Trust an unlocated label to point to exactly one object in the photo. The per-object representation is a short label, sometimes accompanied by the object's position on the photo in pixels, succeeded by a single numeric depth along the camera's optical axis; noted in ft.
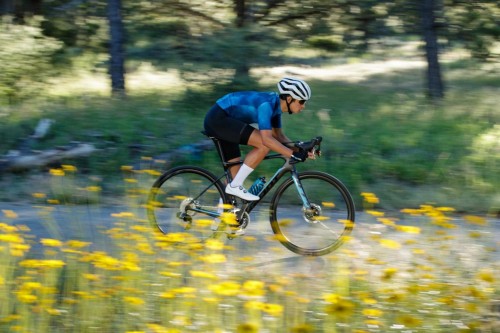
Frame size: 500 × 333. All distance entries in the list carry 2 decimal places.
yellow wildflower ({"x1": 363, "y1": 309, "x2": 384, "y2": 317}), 14.15
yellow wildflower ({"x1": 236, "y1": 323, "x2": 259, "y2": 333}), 12.31
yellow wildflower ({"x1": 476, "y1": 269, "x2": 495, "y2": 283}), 14.49
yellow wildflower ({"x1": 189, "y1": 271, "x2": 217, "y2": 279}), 14.16
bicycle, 21.97
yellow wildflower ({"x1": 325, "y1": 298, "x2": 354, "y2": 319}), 13.10
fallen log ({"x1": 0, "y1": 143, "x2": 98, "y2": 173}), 32.73
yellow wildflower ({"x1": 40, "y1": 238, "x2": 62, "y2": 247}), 15.26
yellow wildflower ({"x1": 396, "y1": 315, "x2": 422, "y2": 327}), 12.93
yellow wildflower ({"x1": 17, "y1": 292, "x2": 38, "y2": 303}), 13.93
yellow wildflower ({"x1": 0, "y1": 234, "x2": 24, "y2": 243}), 15.80
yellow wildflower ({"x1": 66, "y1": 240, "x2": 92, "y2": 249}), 16.17
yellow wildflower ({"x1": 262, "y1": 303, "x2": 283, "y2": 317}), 12.75
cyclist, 21.38
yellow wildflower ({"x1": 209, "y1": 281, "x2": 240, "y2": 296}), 13.29
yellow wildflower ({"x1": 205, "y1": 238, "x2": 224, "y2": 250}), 15.34
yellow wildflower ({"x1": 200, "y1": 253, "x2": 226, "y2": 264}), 14.60
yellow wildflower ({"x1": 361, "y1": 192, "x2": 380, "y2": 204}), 18.05
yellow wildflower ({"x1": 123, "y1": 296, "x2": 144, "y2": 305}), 14.29
